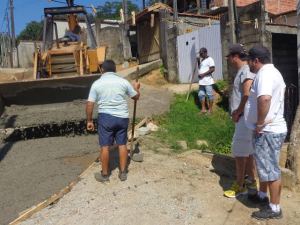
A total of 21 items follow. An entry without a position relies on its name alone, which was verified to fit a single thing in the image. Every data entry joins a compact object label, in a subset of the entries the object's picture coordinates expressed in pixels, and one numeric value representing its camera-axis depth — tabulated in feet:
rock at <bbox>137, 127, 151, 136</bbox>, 18.72
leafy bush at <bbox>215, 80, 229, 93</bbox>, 25.85
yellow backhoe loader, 19.88
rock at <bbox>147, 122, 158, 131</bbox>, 20.31
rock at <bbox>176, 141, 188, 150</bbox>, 17.69
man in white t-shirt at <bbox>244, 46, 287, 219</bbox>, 9.50
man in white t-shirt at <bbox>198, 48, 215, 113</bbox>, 23.08
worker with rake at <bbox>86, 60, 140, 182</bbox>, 12.55
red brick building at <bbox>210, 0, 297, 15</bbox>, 46.85
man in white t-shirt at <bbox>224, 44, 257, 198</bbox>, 10.82
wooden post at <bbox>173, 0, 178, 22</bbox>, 37.21
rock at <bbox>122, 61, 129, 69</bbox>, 45.75
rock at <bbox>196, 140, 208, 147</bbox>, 19.13
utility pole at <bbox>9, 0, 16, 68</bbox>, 58.28
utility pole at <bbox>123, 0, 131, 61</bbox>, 46.37
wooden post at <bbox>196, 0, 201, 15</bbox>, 51.77
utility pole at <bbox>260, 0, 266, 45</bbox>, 21.82
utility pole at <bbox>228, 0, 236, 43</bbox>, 23.58
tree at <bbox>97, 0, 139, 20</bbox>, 132.42
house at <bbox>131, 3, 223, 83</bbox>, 30.96
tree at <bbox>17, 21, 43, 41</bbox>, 133.53
